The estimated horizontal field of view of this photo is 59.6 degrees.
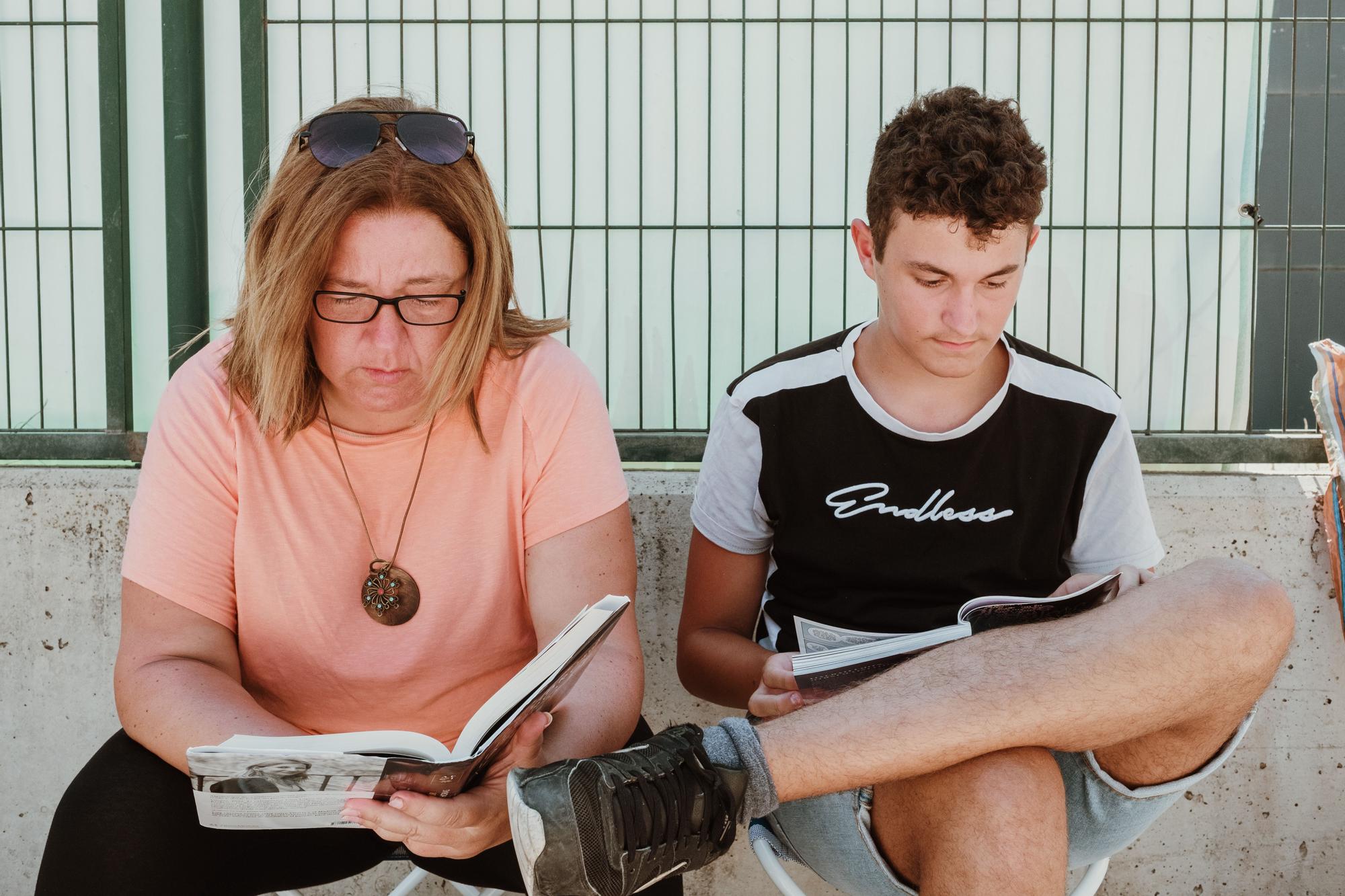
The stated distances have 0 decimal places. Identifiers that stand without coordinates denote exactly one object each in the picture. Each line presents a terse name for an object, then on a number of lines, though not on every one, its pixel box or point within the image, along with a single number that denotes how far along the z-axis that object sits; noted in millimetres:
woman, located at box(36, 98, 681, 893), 1776
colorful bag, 2695
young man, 1529
